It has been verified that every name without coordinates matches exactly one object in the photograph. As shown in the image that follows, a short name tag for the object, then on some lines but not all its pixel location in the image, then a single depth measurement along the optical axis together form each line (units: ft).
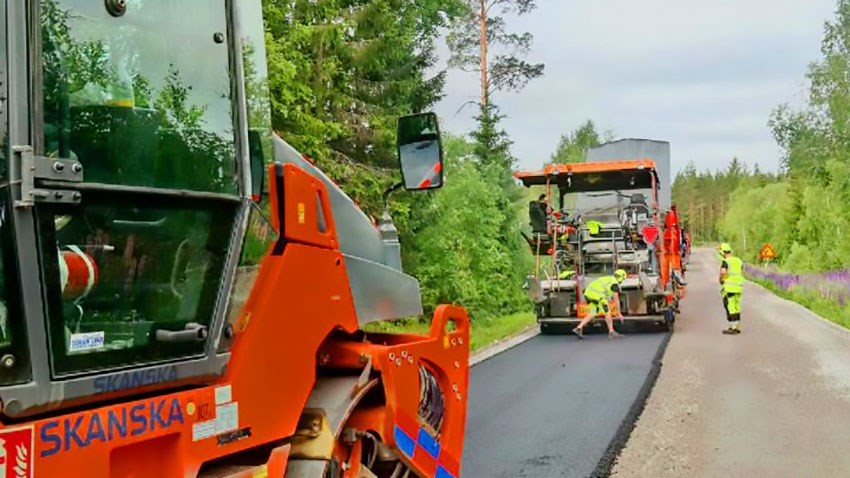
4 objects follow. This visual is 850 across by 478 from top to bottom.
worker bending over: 42.01
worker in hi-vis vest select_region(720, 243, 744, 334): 43.26
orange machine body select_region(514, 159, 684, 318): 45.14
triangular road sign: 96.43
